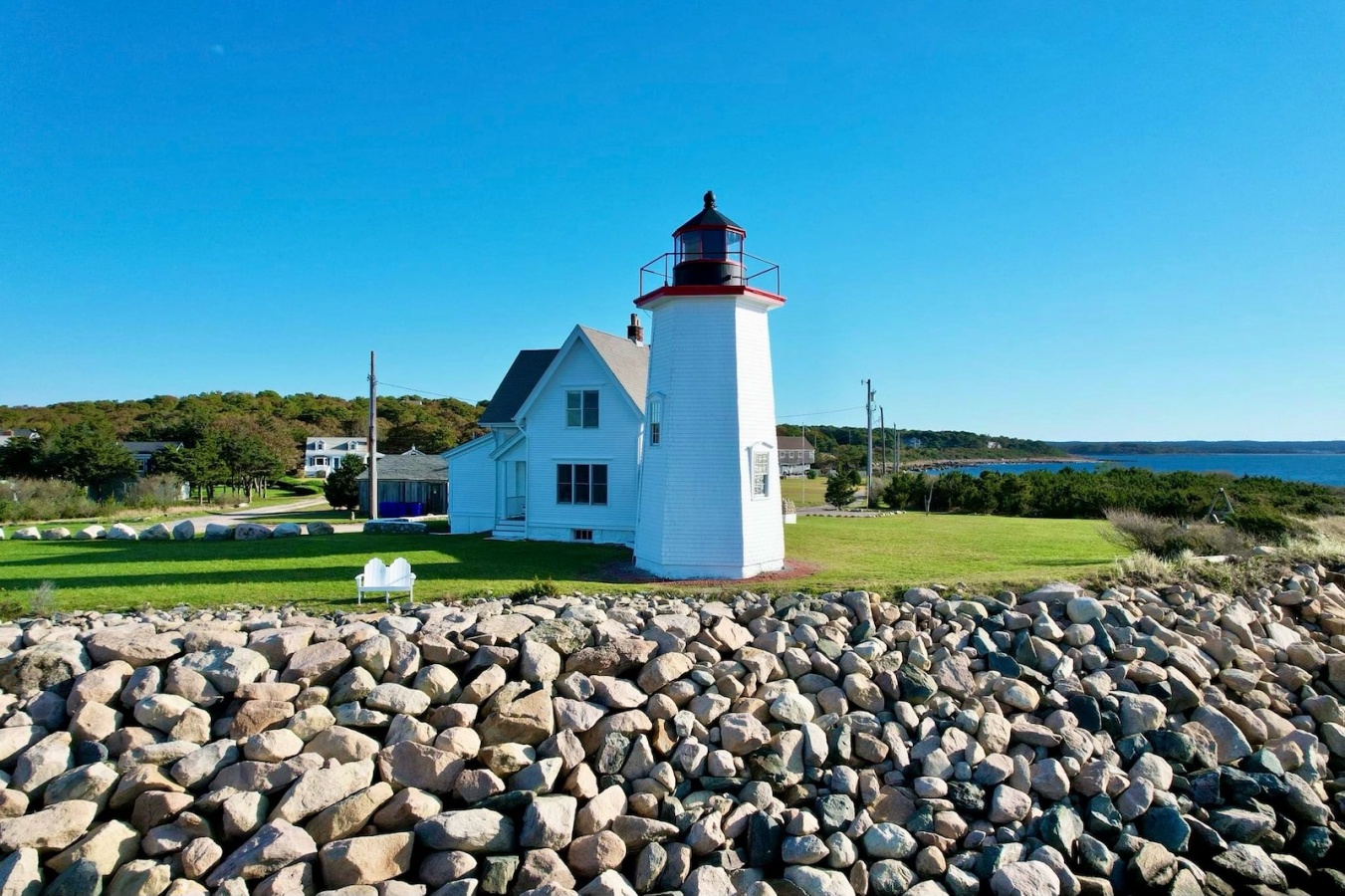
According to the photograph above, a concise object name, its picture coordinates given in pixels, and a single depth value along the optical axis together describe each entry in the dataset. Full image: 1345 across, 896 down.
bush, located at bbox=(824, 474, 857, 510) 32.84
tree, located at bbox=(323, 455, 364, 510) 34.56
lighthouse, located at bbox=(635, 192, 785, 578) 14.39
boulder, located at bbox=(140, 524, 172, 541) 19.73
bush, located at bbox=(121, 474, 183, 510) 35.44
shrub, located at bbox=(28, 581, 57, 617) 9.46
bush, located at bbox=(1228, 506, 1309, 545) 14.70
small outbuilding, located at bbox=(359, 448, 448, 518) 32.19
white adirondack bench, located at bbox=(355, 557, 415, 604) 10.22
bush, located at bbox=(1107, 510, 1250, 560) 13.95
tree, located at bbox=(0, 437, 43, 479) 39.83
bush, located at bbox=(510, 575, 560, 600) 10.50
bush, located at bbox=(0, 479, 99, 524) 28.19
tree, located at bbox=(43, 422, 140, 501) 39.28
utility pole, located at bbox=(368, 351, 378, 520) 26.56
